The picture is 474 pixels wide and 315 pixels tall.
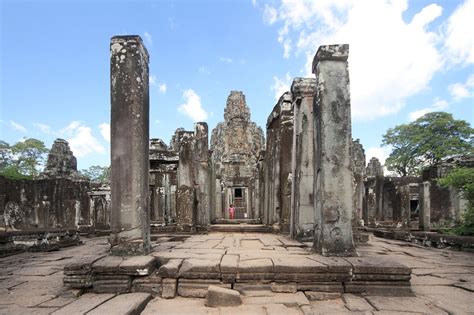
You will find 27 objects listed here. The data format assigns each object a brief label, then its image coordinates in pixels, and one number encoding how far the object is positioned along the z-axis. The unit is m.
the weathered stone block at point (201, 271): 3.79
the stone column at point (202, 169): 9.62
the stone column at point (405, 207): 13.25
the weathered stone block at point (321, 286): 3.73
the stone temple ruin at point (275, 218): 3.78
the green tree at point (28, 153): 26.02
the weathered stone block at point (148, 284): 3.79
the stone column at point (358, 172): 8.24
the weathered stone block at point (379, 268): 3.72
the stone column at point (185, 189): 9.01
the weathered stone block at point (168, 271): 3.80
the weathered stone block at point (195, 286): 3.73
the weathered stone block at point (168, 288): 3.73
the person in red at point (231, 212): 20.39
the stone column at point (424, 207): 10.11
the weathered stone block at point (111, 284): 3.77
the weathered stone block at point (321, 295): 3.66
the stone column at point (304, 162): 6.50
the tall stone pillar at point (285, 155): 8.38
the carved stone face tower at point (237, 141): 32.34
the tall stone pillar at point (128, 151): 4.55
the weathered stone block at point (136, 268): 3.80
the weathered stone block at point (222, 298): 3.38
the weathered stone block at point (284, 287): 3.74
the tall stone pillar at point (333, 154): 4.43
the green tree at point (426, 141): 25.98
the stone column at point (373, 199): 14.00
